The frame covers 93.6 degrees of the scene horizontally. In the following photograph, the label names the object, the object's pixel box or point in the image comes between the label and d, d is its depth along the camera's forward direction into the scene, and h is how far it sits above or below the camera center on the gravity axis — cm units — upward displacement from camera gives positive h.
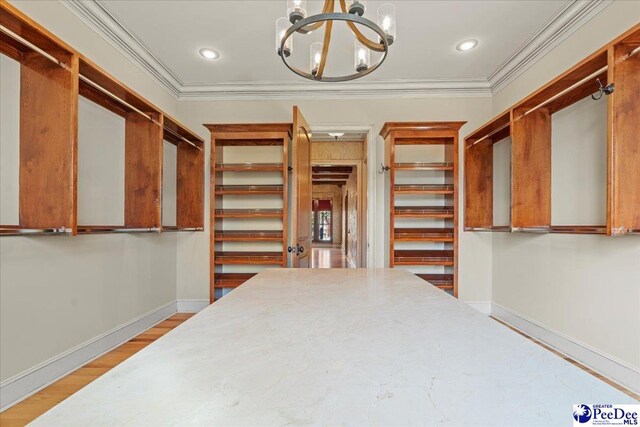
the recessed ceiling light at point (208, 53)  285 +157
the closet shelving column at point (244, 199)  314 +19
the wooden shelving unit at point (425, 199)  310 +20
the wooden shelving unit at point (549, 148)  163 +52
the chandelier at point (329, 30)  133 +95
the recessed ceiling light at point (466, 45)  269 +157
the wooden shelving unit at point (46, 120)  151 +51
